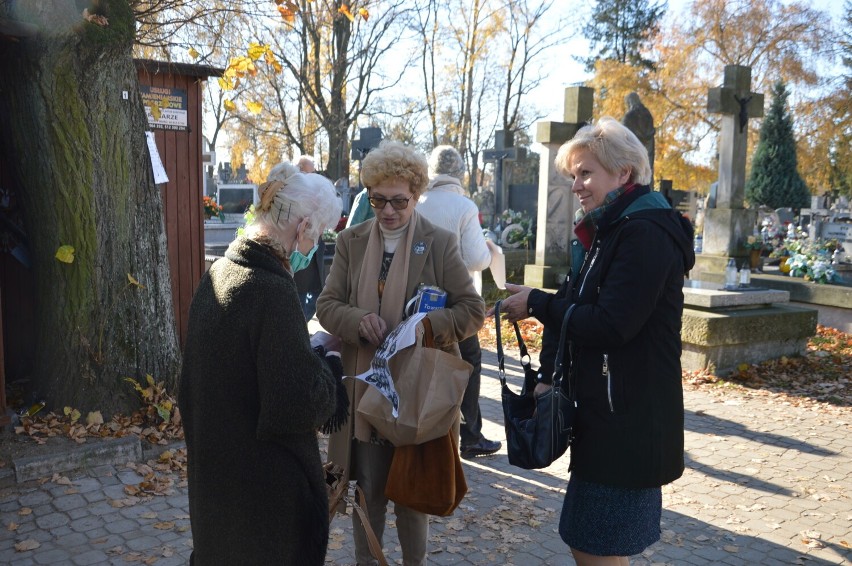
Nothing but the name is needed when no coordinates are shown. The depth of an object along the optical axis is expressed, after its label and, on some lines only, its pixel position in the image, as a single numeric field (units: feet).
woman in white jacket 15.70
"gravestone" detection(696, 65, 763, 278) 39.65
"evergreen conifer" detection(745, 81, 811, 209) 97.71
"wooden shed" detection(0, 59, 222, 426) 19.89
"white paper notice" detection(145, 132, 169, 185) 17.50
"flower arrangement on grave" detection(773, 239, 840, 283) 34.40
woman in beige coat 9.98
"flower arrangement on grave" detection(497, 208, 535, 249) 47.16
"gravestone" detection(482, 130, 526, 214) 72.43
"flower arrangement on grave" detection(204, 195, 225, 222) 42.83
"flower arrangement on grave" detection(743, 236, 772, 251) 41.50
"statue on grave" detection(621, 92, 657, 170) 39.50
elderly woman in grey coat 6.85
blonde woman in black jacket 7.81
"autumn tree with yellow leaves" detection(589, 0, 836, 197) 109.29
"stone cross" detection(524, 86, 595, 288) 37.01
